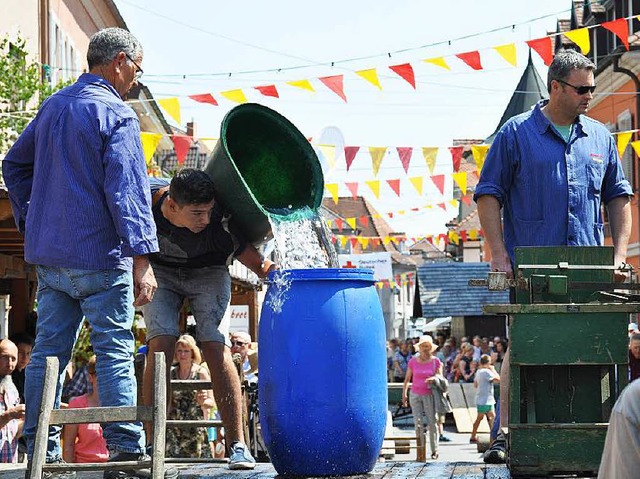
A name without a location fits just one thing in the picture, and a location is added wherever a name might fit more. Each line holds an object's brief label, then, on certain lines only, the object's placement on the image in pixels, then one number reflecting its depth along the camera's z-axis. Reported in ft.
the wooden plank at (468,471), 19.48
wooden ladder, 17.54
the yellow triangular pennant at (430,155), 73.67
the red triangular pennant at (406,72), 57.16
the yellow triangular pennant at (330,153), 70.54
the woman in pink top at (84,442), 32.17
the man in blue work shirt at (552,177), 22.24
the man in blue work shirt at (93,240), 19.48
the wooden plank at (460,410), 93.61
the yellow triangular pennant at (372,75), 56.49
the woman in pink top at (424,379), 73.51
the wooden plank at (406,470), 20.21
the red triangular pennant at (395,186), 87.56
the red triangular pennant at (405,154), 73.20
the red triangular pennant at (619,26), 54.34
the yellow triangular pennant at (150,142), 60.18
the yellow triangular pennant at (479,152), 66.35
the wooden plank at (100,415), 17.80
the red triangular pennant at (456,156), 75.03
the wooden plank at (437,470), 19.84
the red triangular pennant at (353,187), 92.95
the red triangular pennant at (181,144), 67.31
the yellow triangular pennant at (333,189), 84.90
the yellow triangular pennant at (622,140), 68.18
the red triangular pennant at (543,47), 53.36
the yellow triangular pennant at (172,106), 56.75
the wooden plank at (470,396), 95.89
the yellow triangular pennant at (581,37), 52.44
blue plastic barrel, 20.71
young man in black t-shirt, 23.18
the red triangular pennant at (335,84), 57.41
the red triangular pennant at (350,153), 71.51
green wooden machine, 18.88
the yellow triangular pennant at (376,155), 71.26
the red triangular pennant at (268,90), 59.67
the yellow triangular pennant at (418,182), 88.48
